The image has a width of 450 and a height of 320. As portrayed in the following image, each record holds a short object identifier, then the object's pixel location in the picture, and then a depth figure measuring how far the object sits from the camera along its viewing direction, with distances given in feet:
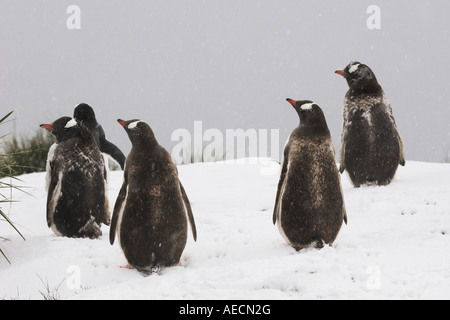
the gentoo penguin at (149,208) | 32.68
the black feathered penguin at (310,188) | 34.40
